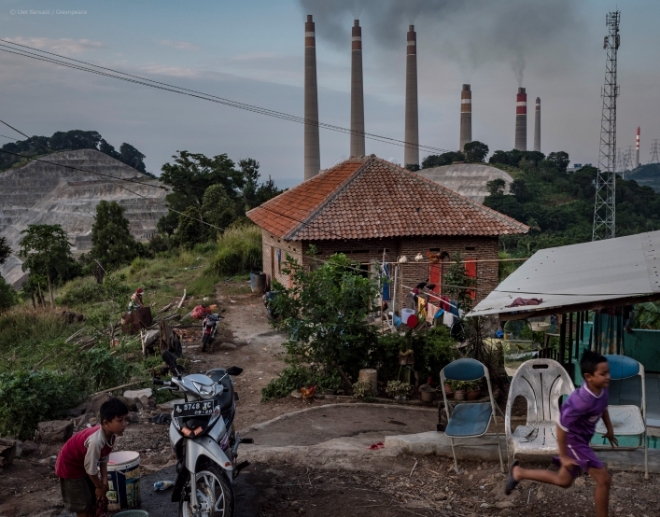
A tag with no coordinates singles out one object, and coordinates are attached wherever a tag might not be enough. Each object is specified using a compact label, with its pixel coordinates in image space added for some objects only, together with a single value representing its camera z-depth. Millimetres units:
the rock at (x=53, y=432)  7578
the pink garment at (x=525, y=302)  6072
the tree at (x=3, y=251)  34397
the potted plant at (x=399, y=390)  10047
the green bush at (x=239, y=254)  27438
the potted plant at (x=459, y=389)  10047
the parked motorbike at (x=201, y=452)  4695
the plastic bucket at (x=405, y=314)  11606
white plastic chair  5363
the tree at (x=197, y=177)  47219
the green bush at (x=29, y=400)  8203
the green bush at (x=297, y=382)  10273
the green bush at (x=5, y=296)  23497
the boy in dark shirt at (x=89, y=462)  4617
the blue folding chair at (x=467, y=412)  5570
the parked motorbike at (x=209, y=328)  14609
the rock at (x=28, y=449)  7129
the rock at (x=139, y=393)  9784
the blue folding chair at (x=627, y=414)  5066
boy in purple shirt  4207
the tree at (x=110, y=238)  37688
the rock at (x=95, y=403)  8577
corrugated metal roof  5731
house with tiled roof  20188
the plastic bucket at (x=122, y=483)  5309
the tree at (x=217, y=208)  37906
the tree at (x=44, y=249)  29344
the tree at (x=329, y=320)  10039
